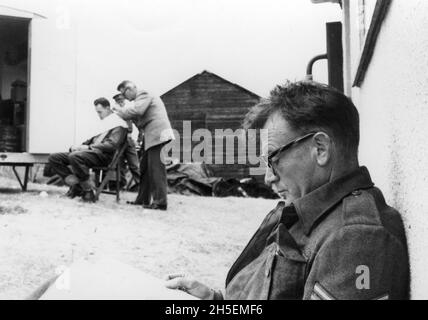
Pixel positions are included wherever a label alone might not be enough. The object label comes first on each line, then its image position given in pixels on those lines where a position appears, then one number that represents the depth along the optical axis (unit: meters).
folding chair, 6.97
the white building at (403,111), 0.89
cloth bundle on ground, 10.89
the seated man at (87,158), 6.71
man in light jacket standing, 6.74
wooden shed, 17.97
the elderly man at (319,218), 0.98
